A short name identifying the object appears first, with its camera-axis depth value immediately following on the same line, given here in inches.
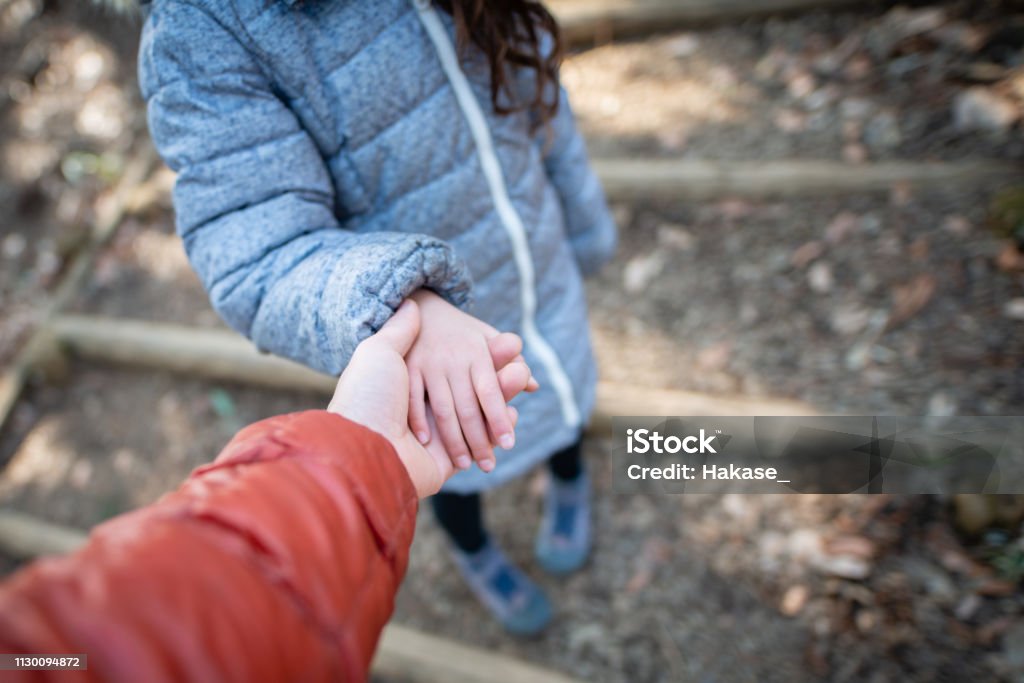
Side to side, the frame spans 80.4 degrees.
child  32.7
